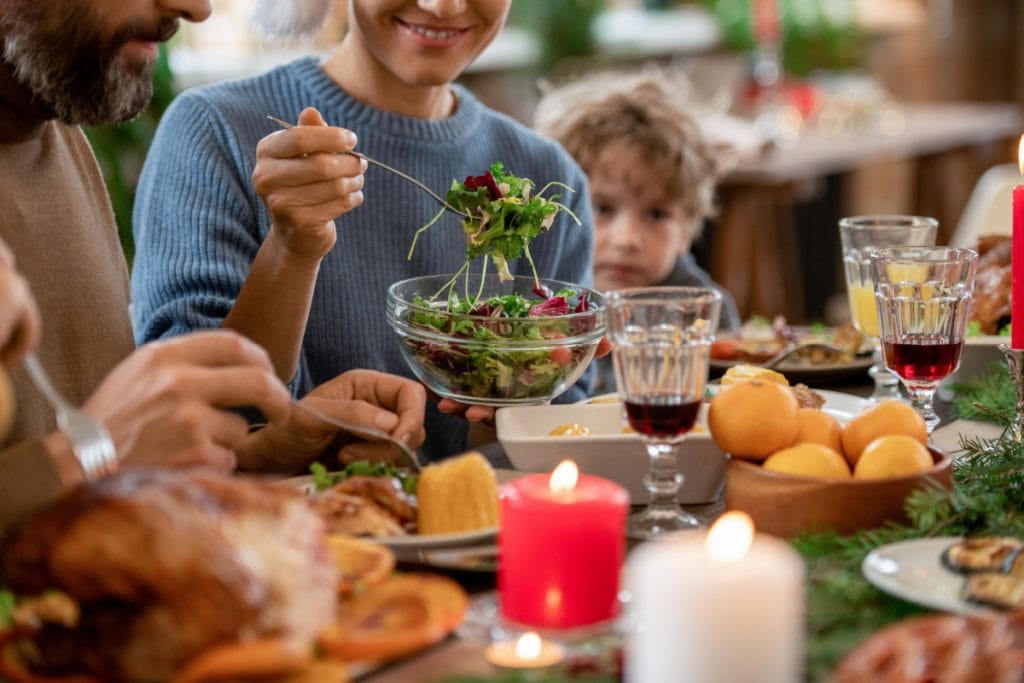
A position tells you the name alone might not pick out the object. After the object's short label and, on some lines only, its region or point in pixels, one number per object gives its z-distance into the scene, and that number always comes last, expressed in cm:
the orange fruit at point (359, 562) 139
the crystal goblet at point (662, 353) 153
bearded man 177
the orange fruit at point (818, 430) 159
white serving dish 165
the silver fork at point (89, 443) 141
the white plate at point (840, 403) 189
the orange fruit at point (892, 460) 155
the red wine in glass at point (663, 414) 153
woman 202
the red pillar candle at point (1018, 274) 168
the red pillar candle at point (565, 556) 138
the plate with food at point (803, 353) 221
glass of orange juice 206
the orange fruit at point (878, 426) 159
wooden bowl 153
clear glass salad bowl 180
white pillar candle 118
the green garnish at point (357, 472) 160
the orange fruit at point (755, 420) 156
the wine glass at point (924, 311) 173
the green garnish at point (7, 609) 131
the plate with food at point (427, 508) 150
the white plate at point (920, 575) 140
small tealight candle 135
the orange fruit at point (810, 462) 155
